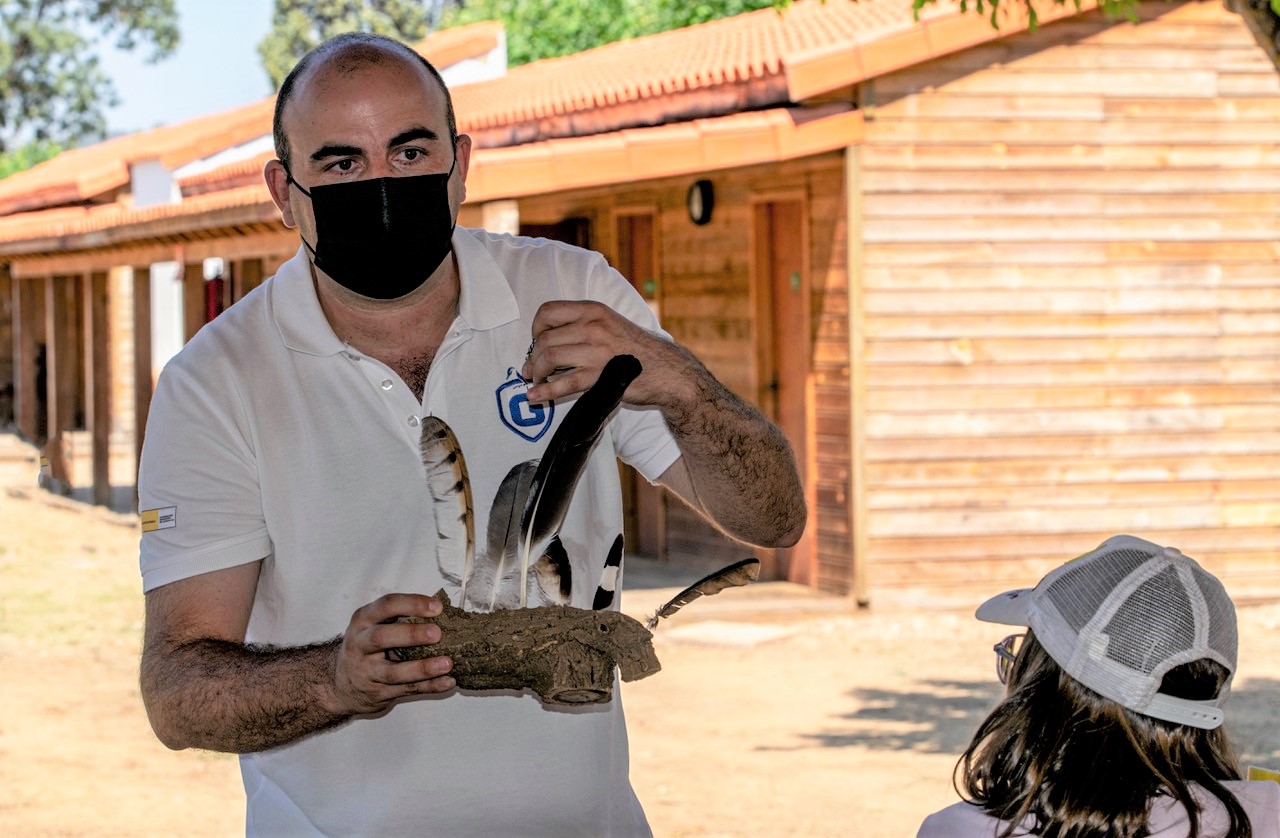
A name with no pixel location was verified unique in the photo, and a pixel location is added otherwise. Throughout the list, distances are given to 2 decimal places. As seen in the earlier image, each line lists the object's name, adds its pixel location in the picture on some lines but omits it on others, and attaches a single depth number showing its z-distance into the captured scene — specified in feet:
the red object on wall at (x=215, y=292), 66.03
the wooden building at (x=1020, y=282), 33.68
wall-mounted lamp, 39.42
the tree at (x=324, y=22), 180.86
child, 7.79
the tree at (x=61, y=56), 168.45
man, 7.64
